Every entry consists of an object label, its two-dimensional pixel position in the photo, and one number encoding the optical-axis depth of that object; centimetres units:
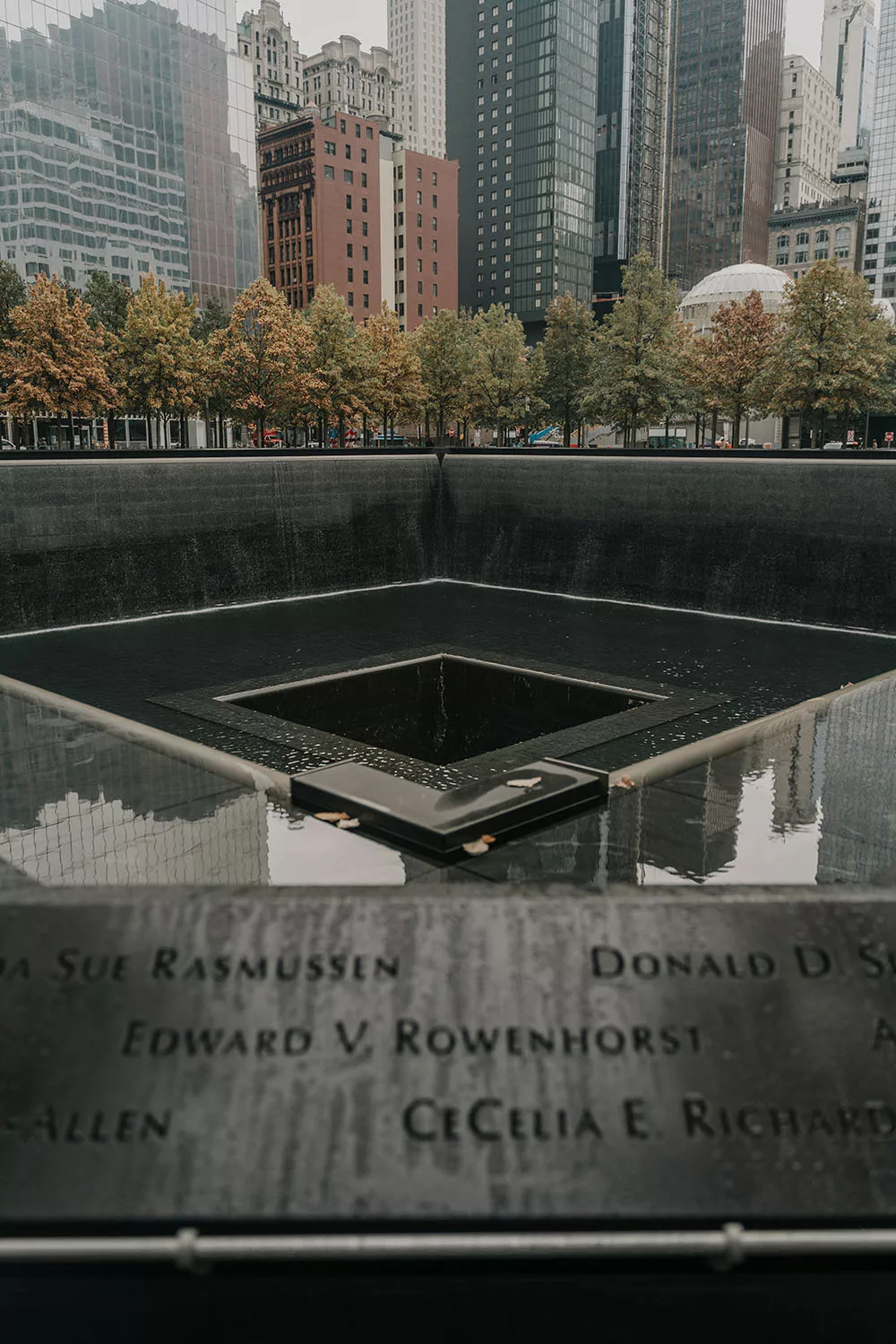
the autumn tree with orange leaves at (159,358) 3434
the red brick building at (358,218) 9062
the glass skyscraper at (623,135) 14775
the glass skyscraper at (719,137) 15188
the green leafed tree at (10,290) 3938
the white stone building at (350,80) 14150
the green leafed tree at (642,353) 3775
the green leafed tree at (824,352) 3397
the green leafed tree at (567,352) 4550
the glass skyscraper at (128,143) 5978
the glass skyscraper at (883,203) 12988
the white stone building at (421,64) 18250
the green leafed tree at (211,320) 5559
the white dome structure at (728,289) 7256
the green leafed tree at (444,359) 4078
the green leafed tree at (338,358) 3612
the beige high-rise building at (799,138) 16762
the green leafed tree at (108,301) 4462
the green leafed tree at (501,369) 4409
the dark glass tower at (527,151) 12838
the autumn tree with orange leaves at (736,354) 3947
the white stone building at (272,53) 14700
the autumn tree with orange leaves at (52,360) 3119
